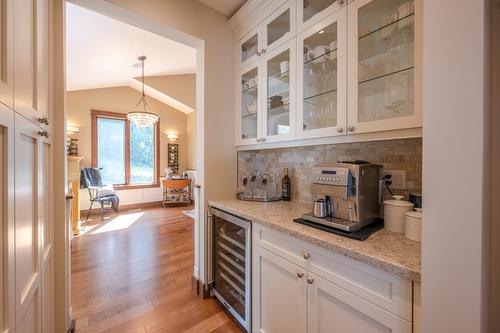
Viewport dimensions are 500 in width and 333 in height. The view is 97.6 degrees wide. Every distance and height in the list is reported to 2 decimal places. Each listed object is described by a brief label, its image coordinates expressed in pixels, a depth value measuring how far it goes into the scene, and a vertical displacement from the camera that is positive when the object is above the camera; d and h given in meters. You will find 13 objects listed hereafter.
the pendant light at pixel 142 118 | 4.36 +0.97
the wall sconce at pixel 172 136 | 6.53 +0.87
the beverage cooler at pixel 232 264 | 1.54 -0.79
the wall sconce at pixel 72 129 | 4.97 +0.84
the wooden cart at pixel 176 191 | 5.90 -0.74
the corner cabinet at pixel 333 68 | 1.13 +0.62
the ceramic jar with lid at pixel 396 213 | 1.12 -0.25
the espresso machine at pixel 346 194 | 1.13 -0.16
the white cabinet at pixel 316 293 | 0.82 -0.59
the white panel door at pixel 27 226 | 0.72 -0.23
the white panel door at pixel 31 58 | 0.73 +0.44
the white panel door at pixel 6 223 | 0.59 -0.17
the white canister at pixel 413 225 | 1.00 -0.29
